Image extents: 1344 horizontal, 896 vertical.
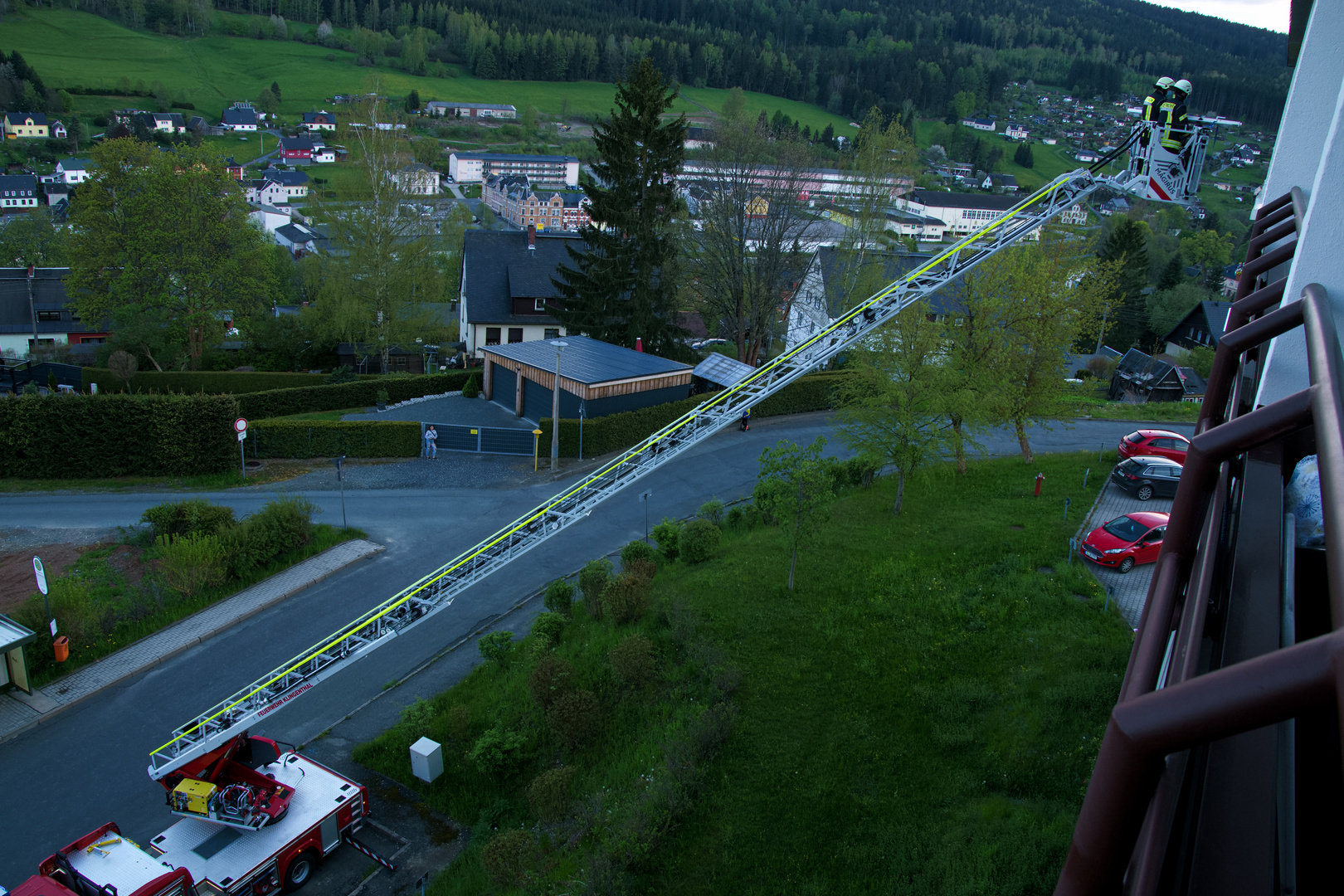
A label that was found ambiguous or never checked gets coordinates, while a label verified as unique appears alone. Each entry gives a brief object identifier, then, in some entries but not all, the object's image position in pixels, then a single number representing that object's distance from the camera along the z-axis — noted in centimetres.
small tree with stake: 1967
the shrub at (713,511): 2739
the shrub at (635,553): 2372
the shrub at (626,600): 2011
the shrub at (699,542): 2331
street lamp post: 3194
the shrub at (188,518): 2516
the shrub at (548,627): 2048
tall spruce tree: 4231
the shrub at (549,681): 1714
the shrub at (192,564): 2308
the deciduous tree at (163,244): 4419
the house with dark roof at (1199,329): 5694
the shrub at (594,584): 2133
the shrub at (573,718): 1644
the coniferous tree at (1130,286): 6606
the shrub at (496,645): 2005
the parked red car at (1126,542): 1984
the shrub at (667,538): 2438
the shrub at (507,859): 1285
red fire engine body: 1282
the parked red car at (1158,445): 2703
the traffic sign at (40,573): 1895
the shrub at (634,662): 1747
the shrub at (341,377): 4559
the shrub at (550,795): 1473
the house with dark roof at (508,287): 5519
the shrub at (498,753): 1650
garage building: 3512
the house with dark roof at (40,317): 6022
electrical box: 1645
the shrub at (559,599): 2184
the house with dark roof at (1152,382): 5022
